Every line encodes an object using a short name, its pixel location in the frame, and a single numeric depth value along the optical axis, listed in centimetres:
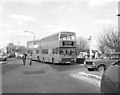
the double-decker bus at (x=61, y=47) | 1455
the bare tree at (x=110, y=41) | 2150
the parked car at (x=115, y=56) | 901
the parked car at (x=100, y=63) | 895
